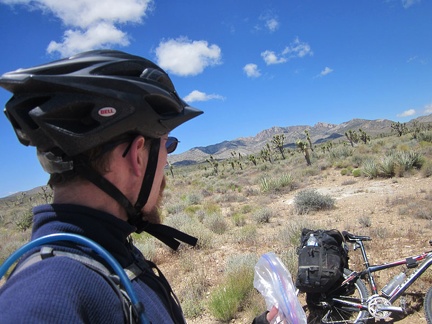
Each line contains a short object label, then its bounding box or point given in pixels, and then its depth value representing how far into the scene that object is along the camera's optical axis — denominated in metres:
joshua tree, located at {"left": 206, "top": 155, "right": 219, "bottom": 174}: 45.22
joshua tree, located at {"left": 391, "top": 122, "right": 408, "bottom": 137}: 57.53
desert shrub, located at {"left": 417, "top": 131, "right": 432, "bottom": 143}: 23.95
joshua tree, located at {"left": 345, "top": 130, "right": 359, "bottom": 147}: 50.96
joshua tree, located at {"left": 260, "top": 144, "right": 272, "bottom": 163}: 46.81
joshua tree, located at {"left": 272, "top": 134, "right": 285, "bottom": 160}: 46.59
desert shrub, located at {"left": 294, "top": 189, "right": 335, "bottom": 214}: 10.50
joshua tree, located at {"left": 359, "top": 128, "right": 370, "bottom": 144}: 48.23
